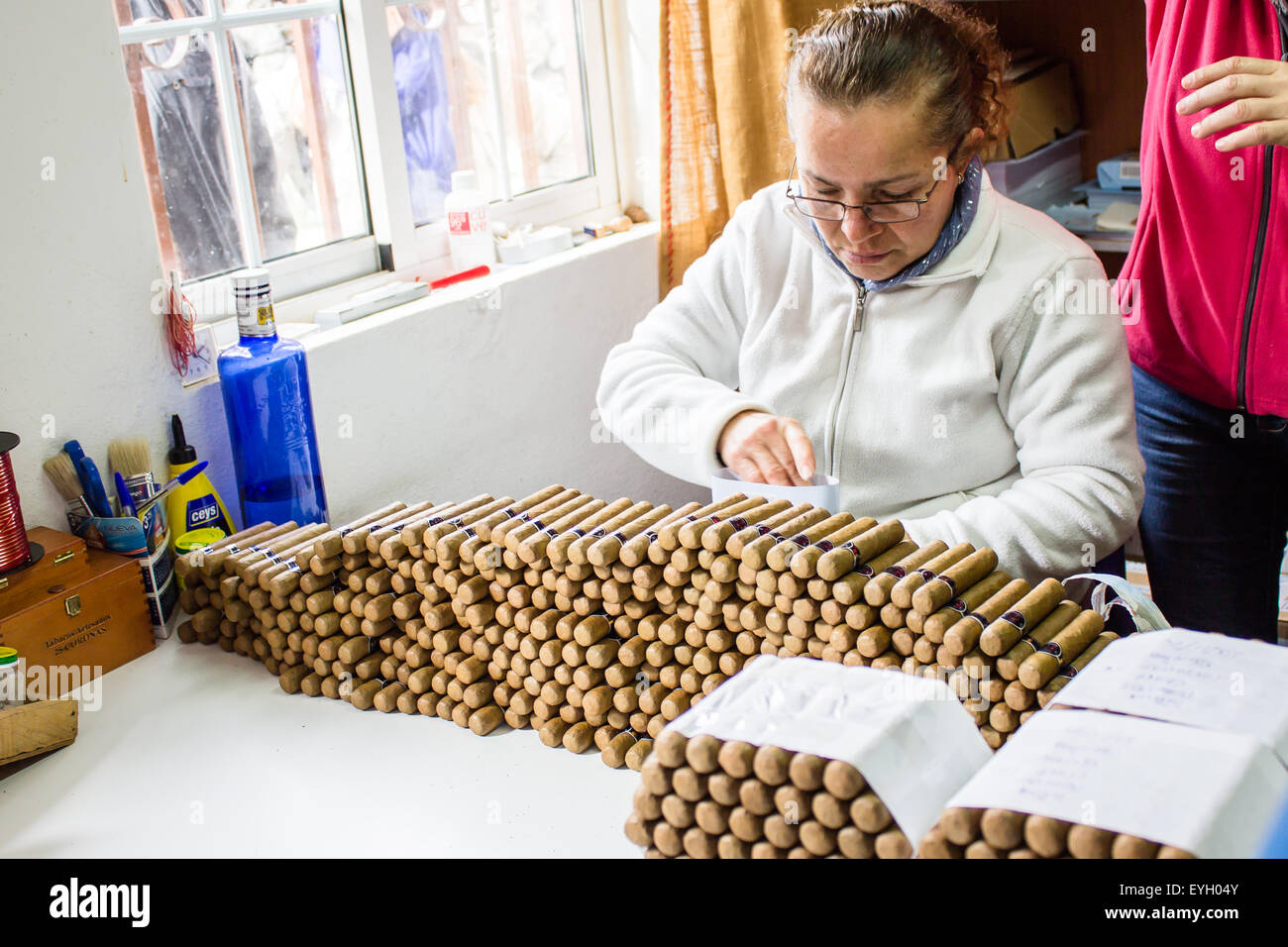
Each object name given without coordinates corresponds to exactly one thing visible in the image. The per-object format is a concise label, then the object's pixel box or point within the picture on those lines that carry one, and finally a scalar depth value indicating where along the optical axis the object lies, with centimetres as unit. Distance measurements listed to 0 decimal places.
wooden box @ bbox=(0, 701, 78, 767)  136
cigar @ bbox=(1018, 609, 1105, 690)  111
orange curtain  247
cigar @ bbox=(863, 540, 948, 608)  120
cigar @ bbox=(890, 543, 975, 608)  119
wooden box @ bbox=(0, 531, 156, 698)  147
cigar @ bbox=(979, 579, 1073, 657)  114
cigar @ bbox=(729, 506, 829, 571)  125
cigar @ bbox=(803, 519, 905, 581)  121
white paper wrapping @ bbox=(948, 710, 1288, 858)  82
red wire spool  147
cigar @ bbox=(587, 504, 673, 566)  134
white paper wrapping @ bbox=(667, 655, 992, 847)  92
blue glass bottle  171
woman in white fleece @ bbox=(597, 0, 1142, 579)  147
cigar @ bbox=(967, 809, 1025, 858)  85
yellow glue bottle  173
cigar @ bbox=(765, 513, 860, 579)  124
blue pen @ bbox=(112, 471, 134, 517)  163
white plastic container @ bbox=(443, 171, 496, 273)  232
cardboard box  263
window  196
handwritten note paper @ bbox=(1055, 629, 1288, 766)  92
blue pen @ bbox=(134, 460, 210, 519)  165
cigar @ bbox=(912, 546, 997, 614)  118
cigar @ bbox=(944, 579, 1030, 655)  115
